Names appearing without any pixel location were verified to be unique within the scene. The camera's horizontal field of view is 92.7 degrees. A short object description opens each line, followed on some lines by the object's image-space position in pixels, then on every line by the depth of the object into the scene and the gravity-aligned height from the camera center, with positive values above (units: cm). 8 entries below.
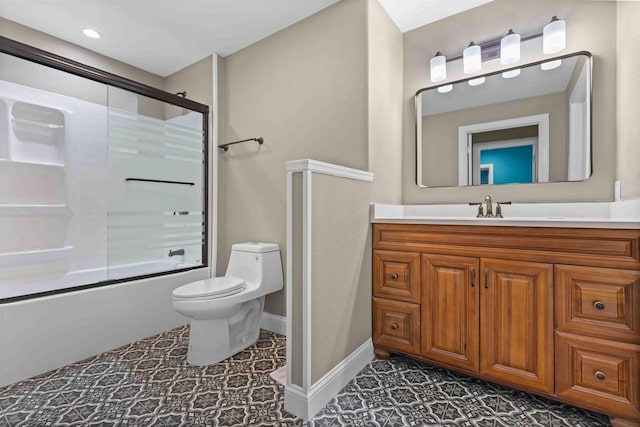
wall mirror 178 +56
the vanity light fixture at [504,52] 179 +104
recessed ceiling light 240 +145
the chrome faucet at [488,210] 190 +2
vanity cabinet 125 -45
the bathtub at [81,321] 165 -67
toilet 178 -54
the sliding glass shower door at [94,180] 238 +30
